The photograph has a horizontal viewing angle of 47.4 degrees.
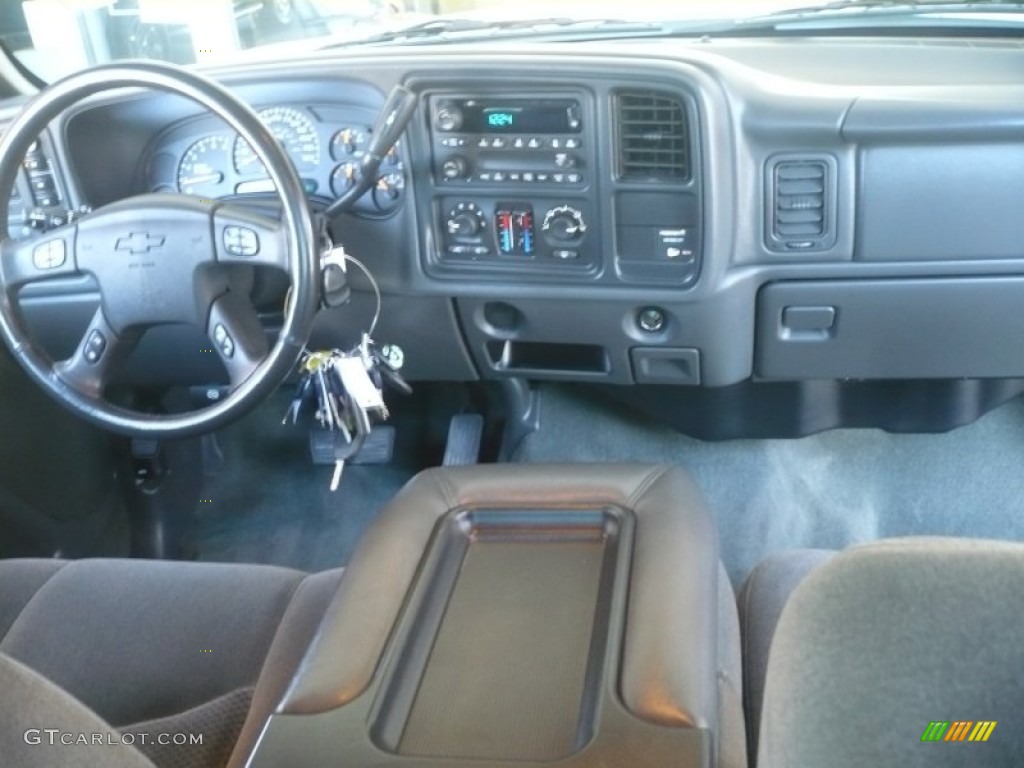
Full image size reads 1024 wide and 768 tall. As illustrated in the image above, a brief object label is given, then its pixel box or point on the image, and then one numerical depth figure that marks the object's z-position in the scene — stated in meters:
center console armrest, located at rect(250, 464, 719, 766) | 0.99
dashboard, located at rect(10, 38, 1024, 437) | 1.58
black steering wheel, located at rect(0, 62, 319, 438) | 1.42
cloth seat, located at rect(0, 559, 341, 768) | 1.19
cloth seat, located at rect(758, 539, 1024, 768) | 0.66
